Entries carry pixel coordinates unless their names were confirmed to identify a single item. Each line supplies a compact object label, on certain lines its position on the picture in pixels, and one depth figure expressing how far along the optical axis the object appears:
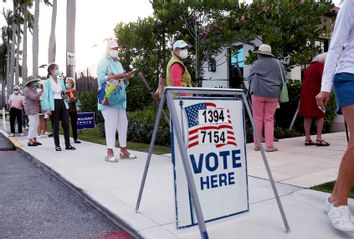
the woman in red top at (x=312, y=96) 6.97
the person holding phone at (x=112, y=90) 5.75
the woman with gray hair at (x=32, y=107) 8.79
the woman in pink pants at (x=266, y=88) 6.45
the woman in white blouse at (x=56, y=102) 7.62
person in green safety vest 5.41
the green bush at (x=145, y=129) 8.05
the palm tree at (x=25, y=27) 26.27
